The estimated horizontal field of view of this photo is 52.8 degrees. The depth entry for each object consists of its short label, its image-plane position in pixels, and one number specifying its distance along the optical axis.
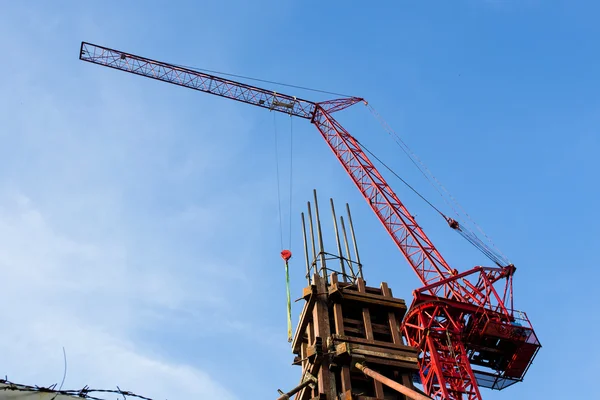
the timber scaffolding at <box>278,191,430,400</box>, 13.19
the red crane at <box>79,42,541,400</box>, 42.56
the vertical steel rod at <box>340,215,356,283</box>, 17.38
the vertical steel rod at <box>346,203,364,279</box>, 17.44
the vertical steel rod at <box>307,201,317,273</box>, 17.57
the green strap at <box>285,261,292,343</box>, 22.62
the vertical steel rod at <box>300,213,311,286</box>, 17.15
